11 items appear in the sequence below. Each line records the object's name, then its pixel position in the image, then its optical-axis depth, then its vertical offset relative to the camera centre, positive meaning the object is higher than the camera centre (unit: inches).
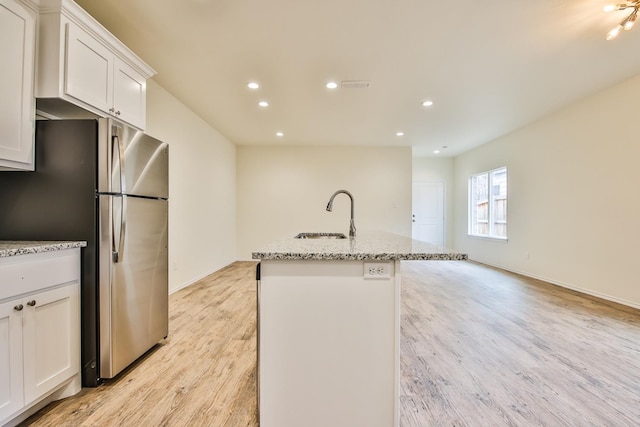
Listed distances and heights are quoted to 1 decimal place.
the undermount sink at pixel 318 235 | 104.0 -8.6
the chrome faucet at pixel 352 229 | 90.1 -5.3
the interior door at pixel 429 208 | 294.7 +5.4
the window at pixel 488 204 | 224.4 +8.6
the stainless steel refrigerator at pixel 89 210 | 67.8 -0.1
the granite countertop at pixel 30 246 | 52.9 -7.4
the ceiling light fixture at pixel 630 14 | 78.7 +56.1
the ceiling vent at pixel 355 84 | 130.1 +59.3
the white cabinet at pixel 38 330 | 52.7 -24.4
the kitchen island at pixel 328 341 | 51.7 -23.1
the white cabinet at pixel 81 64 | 67.6 +37.9
